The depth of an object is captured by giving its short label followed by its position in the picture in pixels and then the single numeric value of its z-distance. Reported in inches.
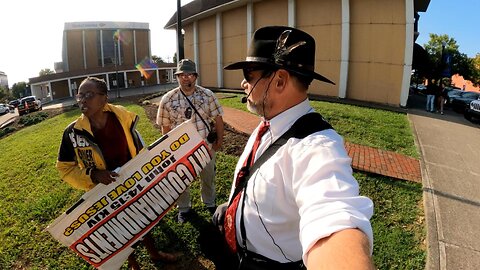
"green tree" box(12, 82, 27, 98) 3479.3
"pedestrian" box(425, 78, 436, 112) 649.6
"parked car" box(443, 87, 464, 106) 767.2
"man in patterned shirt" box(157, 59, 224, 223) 160.7
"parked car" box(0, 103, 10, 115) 1667.6
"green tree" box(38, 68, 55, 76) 3777.1
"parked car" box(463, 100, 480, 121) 548.4
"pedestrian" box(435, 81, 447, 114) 651.5
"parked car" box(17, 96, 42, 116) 1236.5
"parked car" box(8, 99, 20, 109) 1860.2
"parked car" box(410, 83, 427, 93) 1406.9
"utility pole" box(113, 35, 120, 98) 2425.2
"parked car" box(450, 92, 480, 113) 719.9
